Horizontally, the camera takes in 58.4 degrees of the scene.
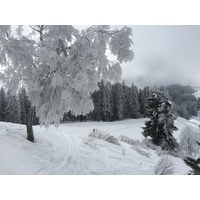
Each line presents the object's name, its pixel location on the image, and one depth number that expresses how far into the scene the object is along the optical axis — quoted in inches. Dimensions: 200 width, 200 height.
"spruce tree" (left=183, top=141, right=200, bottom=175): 142.2
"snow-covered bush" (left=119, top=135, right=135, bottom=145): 439.9
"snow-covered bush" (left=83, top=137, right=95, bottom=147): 294.1
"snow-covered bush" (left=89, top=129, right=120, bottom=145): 350.6
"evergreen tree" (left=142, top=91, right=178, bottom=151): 481.7
